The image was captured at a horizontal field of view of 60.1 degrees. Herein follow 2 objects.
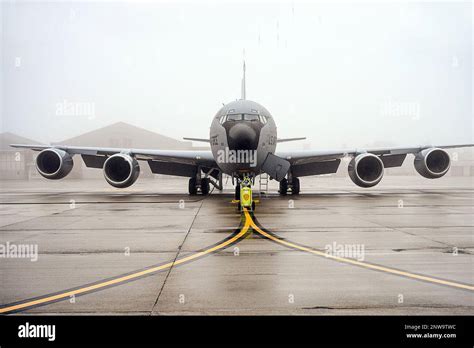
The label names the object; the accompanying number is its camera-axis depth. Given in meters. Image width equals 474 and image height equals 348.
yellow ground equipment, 14.02
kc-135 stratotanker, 16.72
